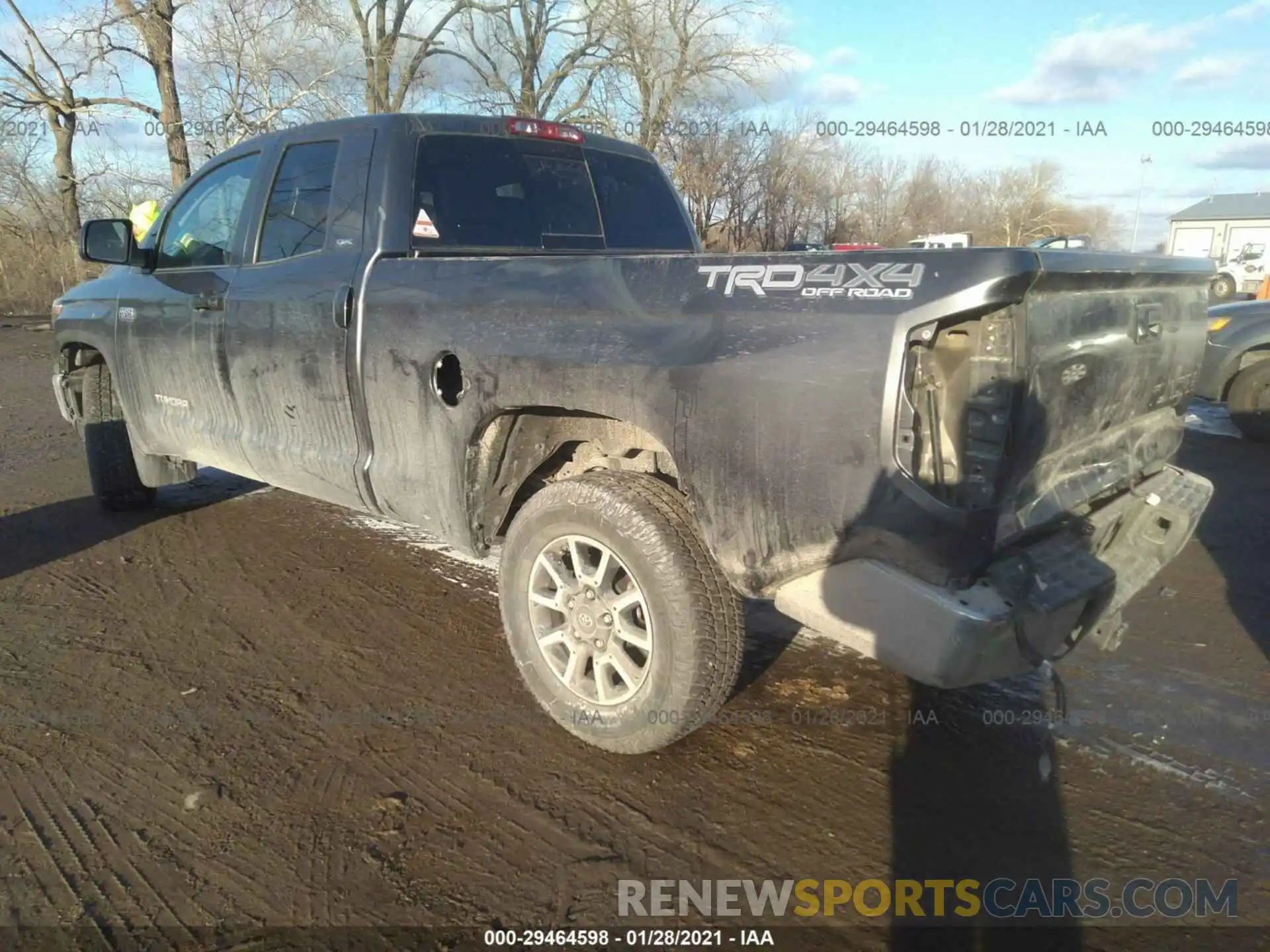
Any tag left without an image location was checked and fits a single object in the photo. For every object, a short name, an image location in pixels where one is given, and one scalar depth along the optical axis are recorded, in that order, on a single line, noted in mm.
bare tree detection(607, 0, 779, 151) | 21438
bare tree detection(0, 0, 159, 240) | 19453
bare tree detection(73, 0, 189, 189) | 17203
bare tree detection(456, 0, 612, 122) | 23328
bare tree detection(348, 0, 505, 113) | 21734
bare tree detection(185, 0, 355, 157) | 17219
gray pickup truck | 2137
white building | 51656
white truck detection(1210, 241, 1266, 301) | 32500
